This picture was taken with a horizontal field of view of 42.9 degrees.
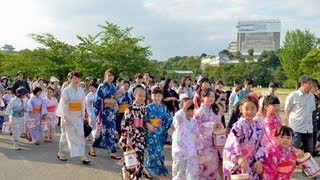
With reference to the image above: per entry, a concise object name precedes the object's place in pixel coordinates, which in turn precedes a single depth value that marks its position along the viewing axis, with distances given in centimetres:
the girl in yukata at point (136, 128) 643
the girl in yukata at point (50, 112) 1142
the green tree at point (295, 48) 5900
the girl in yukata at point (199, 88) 730
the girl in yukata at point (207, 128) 614
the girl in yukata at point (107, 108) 857
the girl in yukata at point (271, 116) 593
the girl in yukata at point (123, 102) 952
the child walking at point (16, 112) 1023
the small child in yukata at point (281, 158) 502
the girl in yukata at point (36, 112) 1093
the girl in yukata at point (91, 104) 1018
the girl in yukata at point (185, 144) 578
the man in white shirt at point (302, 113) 761
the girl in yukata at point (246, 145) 498
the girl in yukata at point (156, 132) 655
